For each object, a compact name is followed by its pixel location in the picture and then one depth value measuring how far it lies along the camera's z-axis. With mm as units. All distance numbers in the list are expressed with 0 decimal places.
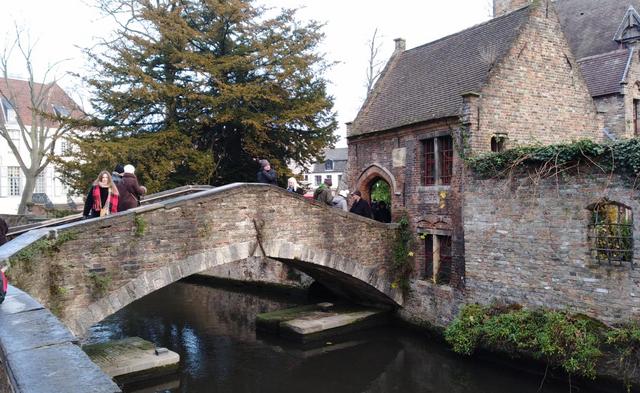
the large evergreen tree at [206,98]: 16516
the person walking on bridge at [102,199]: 9438
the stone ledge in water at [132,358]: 9938
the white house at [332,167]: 52562
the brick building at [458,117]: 12414
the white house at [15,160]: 36625
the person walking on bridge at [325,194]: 13391
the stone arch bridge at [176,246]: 8391
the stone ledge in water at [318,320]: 13086
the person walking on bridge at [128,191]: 9891
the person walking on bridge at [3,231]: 7785
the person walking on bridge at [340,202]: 14149
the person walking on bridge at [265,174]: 12125
